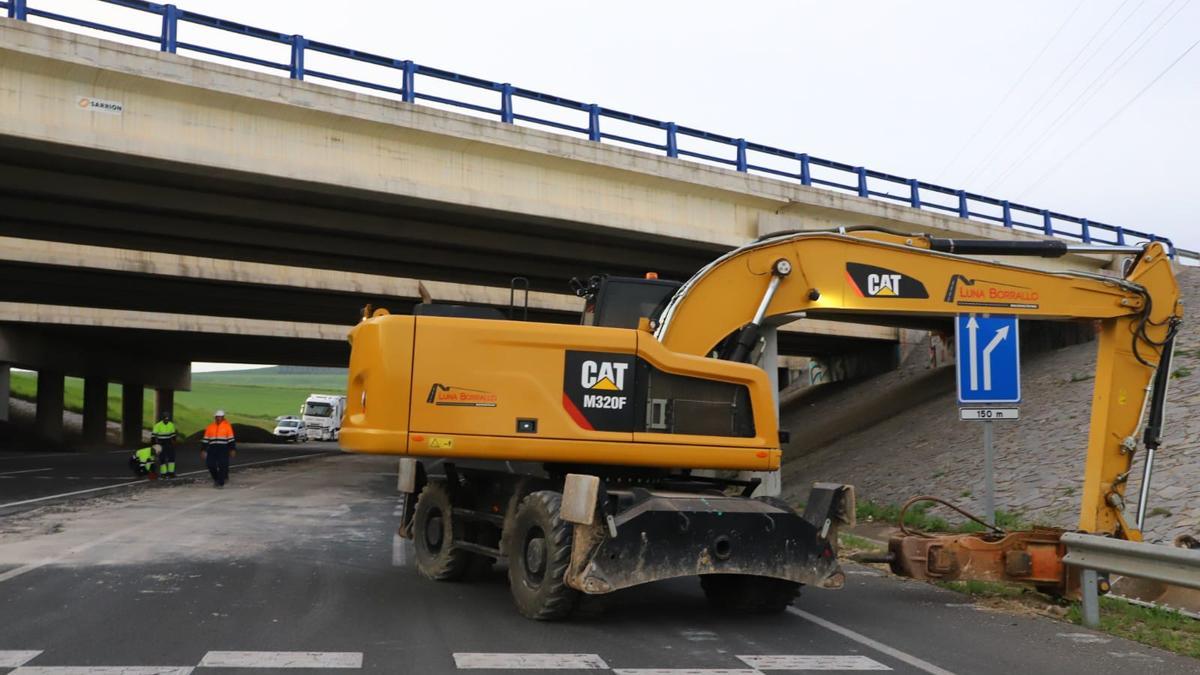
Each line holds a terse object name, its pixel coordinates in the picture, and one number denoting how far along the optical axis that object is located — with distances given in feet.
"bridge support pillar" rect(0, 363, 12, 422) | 132.77
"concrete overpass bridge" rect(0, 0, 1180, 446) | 54.39
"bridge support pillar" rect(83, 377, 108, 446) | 170.30
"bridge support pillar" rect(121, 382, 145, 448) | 185.57
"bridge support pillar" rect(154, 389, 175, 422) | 218.79
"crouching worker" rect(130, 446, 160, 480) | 78.64
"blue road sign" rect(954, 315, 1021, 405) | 35.09
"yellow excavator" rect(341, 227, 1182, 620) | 26.43
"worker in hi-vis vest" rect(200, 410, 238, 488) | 72.28
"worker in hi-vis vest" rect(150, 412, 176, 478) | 77.51
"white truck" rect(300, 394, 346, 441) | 224.53
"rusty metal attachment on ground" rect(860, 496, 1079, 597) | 29.94
